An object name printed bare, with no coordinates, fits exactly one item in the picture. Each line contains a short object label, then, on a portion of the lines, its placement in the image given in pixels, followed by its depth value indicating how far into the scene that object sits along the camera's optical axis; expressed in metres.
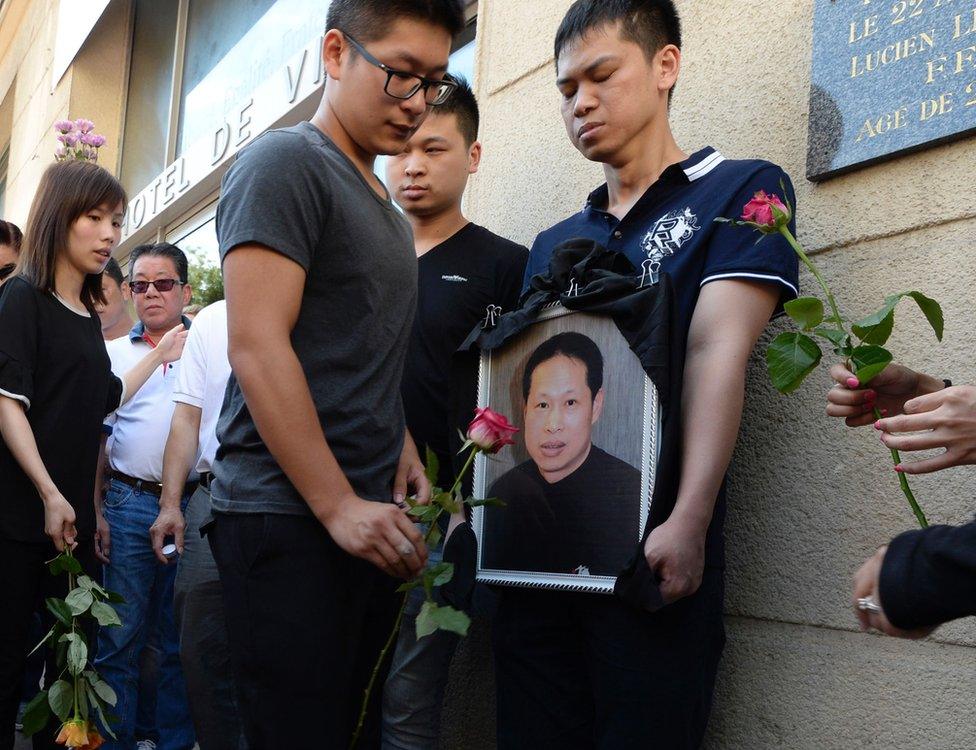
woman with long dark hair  3.26
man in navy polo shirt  2.20
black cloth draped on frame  2.15
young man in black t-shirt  2.91
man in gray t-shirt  1.87
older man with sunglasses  4.00
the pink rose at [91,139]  5.03
